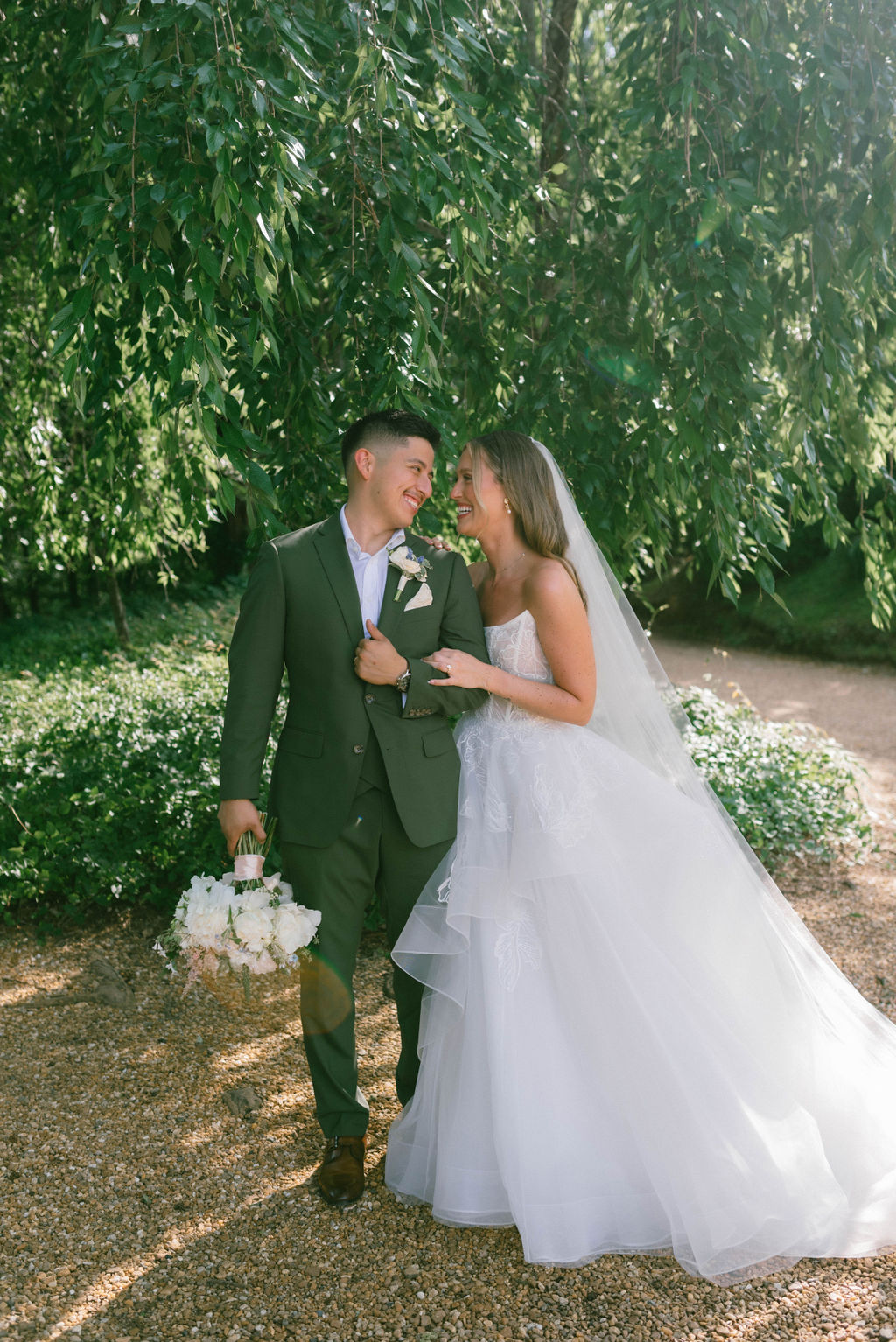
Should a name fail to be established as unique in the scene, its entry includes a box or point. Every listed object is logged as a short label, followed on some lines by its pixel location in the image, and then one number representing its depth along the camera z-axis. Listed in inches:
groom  101.6
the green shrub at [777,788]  215.5
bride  93.4
